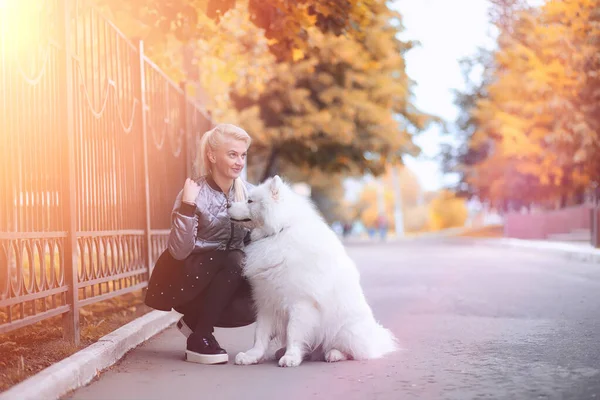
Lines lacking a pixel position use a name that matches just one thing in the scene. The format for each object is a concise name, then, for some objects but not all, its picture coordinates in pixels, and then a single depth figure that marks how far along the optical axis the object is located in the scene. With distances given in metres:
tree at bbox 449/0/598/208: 26.59
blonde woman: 6.29
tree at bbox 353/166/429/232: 88.25
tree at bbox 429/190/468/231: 74.21
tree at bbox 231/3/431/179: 26.80
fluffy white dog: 5.86
